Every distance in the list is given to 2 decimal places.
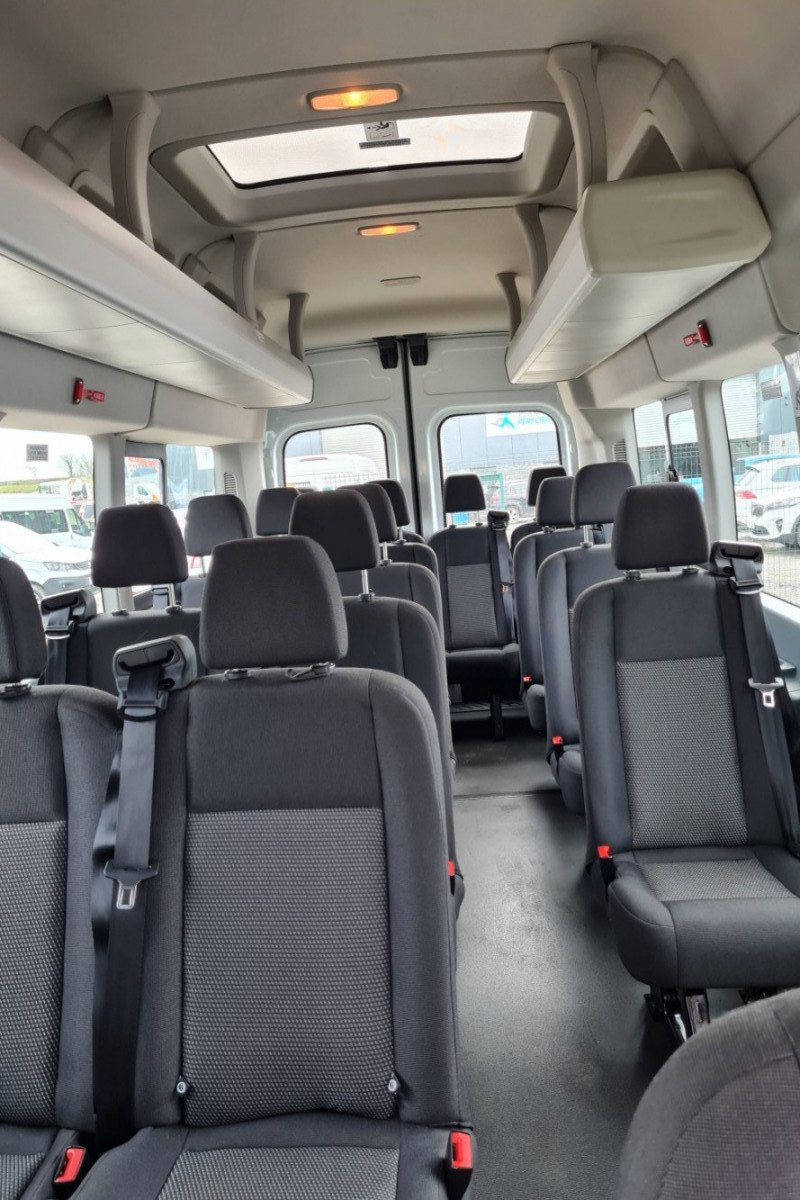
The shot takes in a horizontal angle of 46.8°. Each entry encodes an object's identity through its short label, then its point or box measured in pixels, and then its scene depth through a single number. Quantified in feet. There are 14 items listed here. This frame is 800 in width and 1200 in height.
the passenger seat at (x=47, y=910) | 5.80
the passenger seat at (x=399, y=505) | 22.45
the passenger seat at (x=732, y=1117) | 2.02
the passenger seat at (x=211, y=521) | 17.17
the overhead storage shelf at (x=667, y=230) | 10.28
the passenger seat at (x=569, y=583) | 14.30
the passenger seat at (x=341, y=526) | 11.51
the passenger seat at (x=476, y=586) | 23.11
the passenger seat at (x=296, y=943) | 5.63
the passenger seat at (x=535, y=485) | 24.53
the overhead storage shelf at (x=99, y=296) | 7.89
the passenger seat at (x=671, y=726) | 9.88
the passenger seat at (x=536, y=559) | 19.06
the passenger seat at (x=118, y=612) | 11.18
